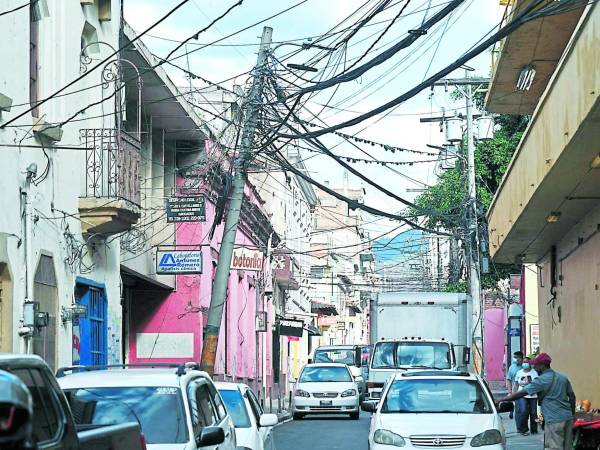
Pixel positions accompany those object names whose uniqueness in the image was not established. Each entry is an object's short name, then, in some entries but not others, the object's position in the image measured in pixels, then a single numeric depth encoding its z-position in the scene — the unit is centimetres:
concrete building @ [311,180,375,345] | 8404
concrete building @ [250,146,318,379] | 5434
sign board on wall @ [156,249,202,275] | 2836
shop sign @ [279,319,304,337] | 4429
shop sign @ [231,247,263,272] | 2927
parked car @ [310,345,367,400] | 5159
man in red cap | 1513
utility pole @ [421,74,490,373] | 3938
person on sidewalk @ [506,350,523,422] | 2823
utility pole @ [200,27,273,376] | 2189
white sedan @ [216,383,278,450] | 1429
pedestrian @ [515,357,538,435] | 2603
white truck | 2980
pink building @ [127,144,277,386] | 3316
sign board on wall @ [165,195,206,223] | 2598
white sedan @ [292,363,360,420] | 3547
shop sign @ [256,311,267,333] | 3797
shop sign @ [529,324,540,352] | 3912
